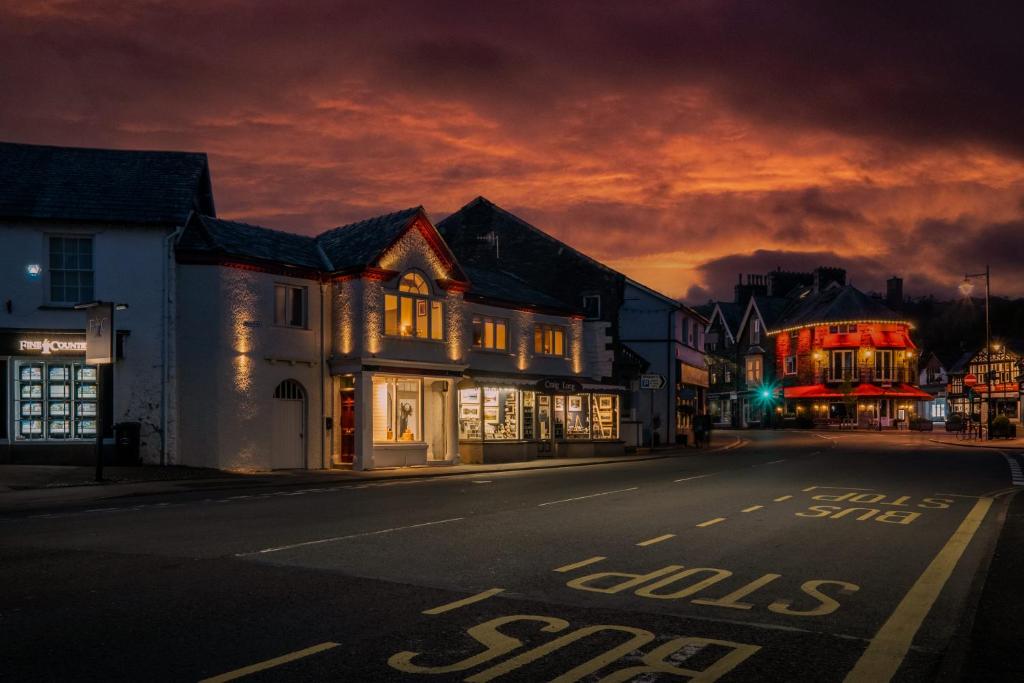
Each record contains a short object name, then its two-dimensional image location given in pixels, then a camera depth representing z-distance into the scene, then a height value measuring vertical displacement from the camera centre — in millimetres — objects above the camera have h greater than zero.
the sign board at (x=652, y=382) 40094 +509
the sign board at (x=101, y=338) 21797 +1512
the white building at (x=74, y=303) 25266 +2724
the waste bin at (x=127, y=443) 25203 -1162
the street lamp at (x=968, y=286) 44500 +5114
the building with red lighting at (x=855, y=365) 79625 +2276
